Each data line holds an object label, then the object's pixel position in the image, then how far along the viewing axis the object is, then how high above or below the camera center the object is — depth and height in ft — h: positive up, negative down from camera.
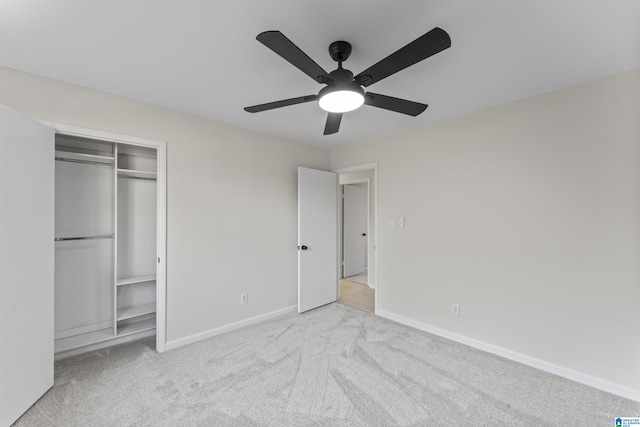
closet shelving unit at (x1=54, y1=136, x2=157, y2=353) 8.26 -1.25
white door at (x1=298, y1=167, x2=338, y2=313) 11.57 -1.14
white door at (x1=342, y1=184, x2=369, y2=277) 17.99 -1.10
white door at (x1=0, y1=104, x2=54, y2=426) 5.22 -1.06
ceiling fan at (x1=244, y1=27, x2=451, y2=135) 3.71 +2.47
